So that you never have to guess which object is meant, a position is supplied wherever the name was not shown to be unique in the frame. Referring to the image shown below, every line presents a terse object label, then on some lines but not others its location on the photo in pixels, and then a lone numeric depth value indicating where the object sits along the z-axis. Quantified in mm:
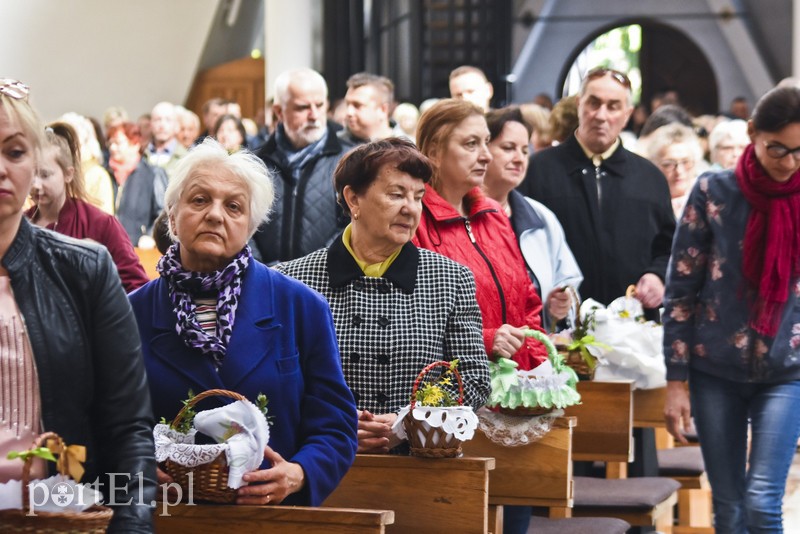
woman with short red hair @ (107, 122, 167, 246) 15180
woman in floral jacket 6784
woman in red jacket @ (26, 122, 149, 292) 7700
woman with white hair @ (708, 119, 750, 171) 13440
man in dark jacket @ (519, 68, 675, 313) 9660
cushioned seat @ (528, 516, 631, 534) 7630
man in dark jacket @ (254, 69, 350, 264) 9312
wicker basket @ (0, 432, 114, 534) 3557
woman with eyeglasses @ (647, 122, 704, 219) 11515
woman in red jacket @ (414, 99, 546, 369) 7358
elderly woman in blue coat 5007
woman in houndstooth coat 6221
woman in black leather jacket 3792
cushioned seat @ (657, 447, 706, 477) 10280
